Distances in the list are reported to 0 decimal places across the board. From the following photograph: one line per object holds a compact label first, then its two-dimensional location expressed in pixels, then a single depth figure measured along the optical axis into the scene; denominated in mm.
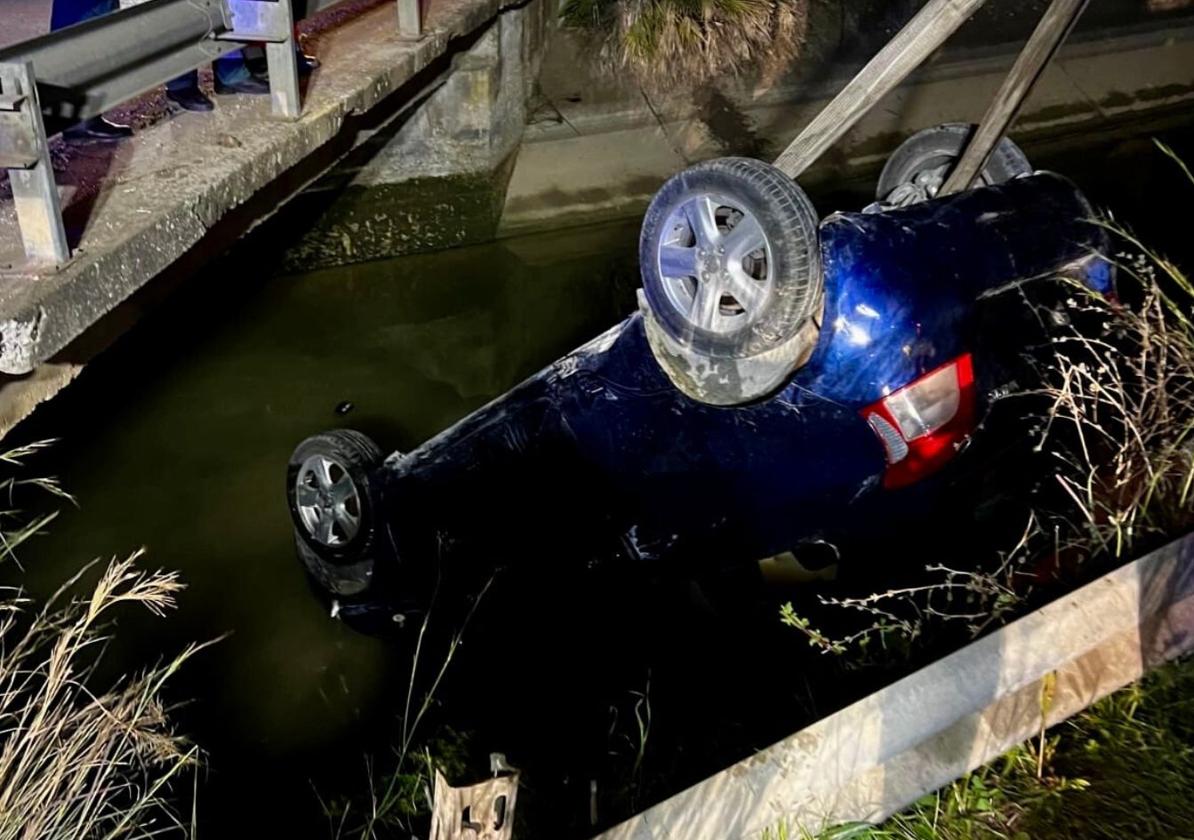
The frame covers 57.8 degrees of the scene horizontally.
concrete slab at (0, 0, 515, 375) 2938
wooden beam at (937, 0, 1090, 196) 3762
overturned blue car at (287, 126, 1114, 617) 3295
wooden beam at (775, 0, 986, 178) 3676
